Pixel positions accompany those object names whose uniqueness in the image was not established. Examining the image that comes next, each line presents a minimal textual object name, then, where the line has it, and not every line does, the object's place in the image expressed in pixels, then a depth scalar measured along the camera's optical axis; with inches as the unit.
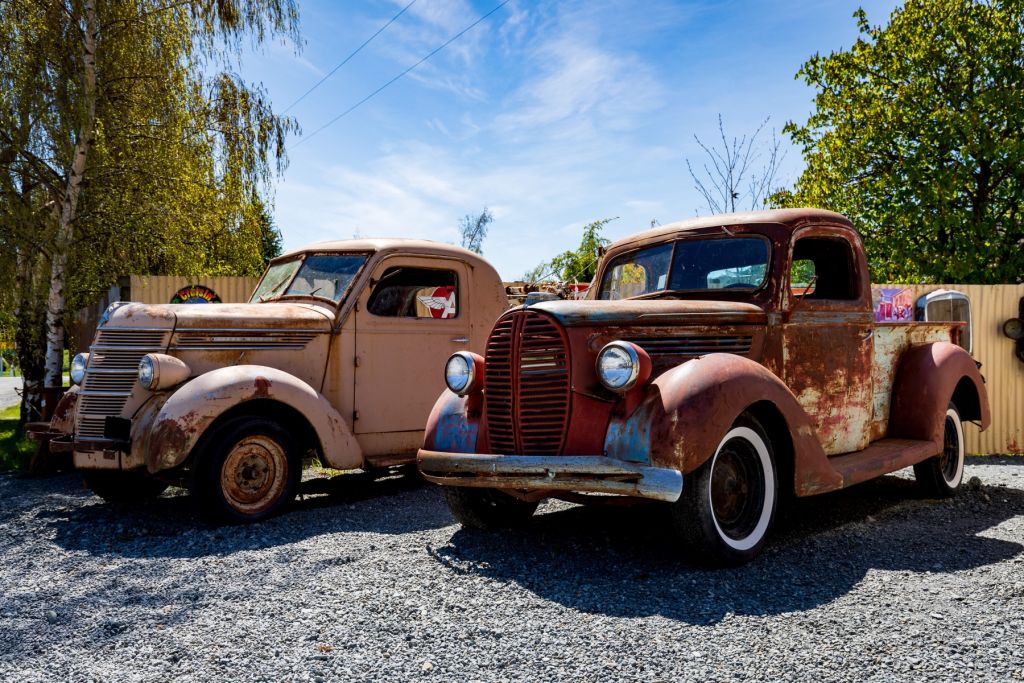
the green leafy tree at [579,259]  628.4
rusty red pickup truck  154.0
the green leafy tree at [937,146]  560.4
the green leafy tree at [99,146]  372.2
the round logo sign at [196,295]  379.6
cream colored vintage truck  209.5
